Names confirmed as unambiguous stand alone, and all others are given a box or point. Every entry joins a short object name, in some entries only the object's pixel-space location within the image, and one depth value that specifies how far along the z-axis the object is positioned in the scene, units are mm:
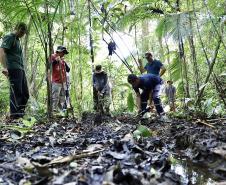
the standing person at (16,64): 2267
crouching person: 2719
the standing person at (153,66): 3099
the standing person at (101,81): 3466
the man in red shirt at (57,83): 2893
